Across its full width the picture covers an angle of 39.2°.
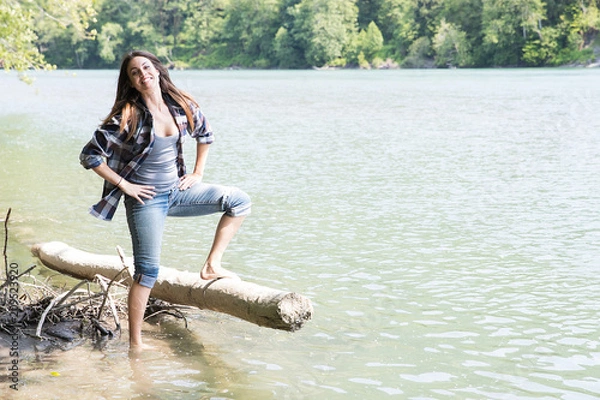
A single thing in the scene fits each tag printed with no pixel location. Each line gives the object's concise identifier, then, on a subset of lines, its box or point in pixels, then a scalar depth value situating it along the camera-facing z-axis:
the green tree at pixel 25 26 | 14.38
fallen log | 5.45
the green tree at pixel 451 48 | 97.69
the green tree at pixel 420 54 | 103.39
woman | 5.22
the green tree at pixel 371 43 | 114.38
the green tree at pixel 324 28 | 116.61
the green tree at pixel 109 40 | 125.94
